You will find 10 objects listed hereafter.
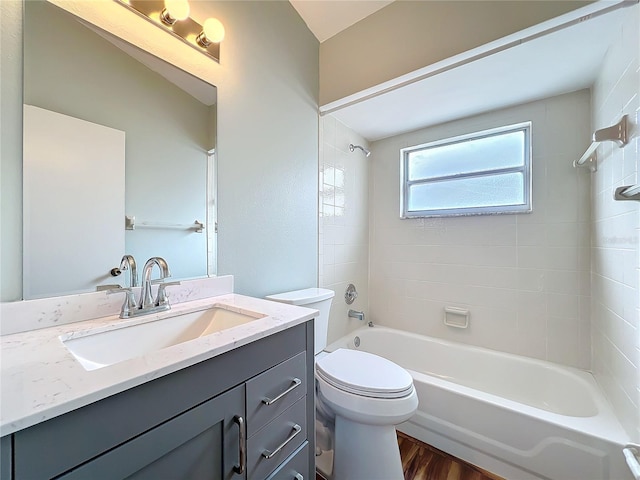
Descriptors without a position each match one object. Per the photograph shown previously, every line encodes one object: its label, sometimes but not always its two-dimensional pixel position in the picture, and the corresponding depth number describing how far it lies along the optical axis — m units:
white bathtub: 1.15
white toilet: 1.16
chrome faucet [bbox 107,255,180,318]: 0.91
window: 1.92
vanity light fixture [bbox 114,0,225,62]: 1.03
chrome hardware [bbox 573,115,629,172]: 1.07
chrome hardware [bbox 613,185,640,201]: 0.90
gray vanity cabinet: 0.44
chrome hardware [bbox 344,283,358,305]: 2.19
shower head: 2.24
